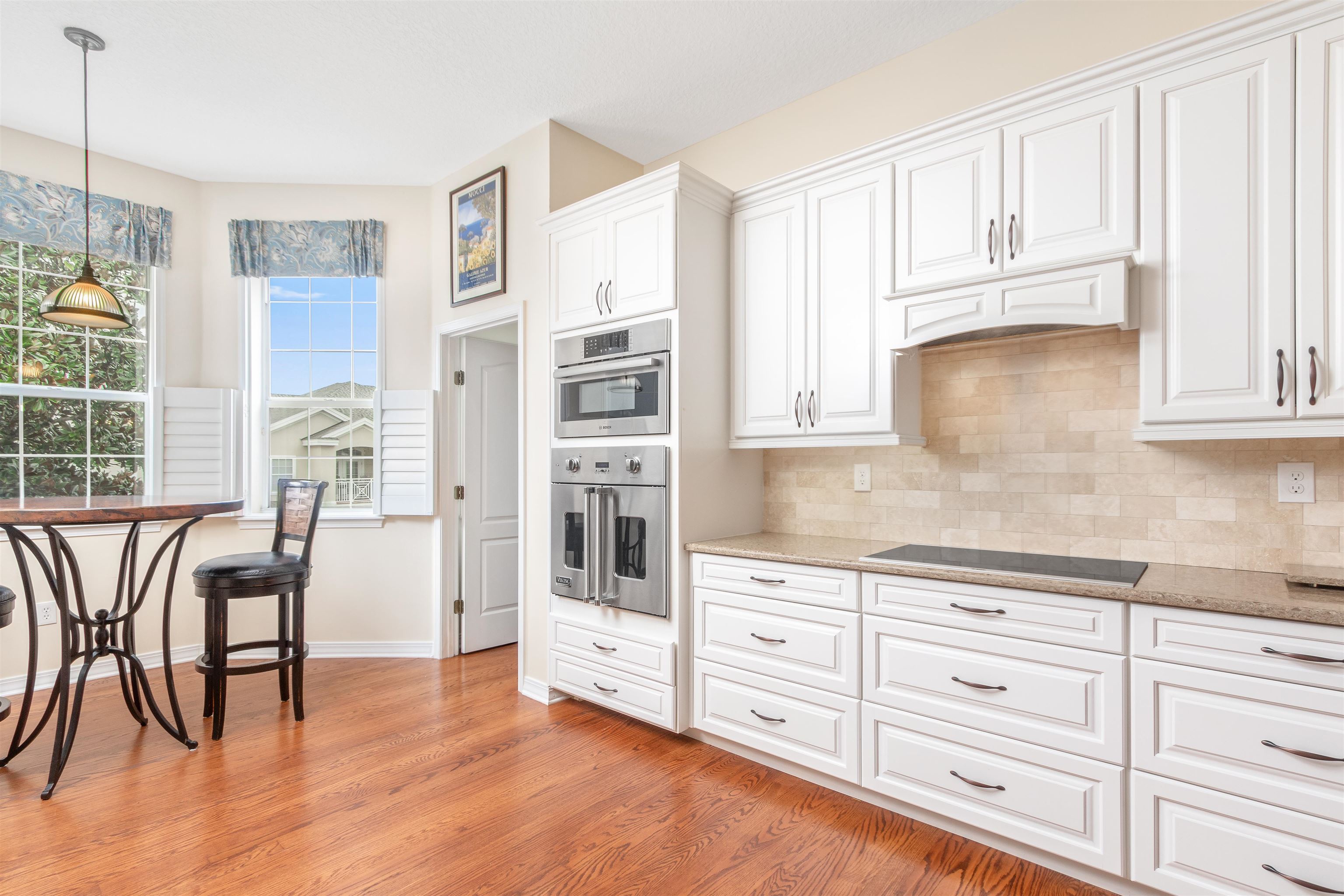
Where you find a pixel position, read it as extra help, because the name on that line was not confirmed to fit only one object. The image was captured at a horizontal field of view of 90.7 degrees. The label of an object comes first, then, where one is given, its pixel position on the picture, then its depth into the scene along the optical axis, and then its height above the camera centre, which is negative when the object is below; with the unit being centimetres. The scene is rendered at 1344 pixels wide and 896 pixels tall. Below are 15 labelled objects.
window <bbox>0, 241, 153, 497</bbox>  347 +31
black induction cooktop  194 -39
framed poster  368 +119
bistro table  226 -59
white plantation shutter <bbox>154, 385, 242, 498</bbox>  385 +1
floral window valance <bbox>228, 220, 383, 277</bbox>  411 +121
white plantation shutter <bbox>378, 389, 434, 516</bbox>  405 -9
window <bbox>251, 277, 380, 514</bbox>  413 +39
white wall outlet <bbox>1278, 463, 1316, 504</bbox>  194 -11
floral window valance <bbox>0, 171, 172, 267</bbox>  343 +122
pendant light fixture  276 +60
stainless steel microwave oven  280 +28
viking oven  281 -37
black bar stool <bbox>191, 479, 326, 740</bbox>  290 -64
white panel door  420 -33
